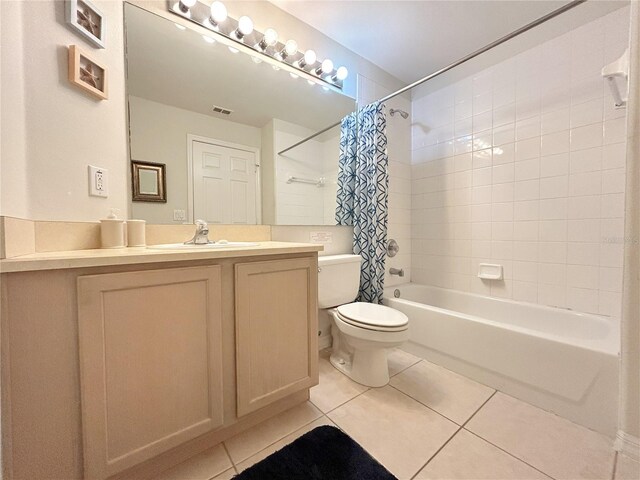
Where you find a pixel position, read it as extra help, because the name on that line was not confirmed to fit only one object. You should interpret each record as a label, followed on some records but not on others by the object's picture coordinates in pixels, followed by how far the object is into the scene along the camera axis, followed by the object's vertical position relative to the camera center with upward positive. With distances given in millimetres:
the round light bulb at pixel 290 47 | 1614 +1244
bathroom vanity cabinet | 642 -406
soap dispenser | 987 +14
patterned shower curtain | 1899 +354
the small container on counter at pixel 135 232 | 1077 +14
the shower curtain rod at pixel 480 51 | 1210 +1091
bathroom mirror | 1215 +620
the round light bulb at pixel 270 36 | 1522 +1239
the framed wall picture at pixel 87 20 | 912 +859
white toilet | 1306 -502
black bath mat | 869 -860
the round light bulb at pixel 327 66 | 1811 +1252
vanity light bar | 1352 +1223
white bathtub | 1086 -651
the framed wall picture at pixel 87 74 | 911 +647
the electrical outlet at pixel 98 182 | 1005 +227
